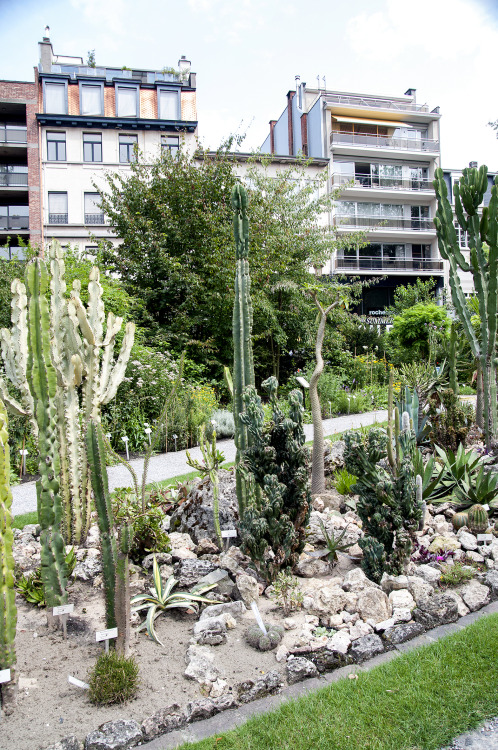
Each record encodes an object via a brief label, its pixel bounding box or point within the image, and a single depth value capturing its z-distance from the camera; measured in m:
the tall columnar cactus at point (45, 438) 3.15
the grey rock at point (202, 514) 4.64
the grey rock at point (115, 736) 2.29
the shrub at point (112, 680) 2.58
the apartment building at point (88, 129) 24.06
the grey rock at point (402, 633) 3.08
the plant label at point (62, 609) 3.04
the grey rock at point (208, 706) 2.50
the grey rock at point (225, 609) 3.38
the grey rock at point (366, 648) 2.93
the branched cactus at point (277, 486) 3.63
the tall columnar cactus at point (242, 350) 4.30
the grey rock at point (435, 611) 3.25
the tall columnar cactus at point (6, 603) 2.61
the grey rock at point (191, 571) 3.71
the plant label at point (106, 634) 2.77
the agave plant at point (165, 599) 3.41
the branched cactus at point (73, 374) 4.26
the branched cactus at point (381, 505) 3.74
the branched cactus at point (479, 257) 6.85
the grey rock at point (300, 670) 2.75
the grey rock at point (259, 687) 2.62
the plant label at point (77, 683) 2.69
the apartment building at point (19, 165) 23.98
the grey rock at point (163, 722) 2.40
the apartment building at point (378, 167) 30.95
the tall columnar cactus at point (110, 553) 2.88
